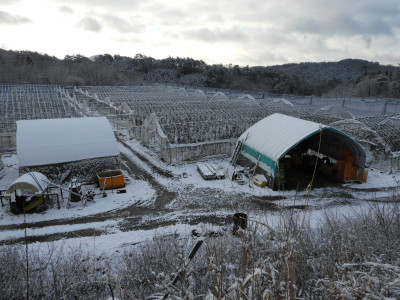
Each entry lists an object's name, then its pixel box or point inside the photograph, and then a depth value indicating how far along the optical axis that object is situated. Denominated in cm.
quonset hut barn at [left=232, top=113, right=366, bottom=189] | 1647
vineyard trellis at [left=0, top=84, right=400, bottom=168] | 2222
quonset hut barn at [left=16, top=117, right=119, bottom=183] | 1620
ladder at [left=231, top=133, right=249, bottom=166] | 2063
